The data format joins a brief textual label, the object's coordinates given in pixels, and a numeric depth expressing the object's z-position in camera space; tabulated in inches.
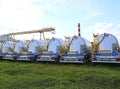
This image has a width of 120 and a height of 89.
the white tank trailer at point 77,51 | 289.2
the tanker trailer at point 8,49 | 404.0
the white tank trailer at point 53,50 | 319.2
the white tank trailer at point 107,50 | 256.5
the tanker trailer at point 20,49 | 379.3
